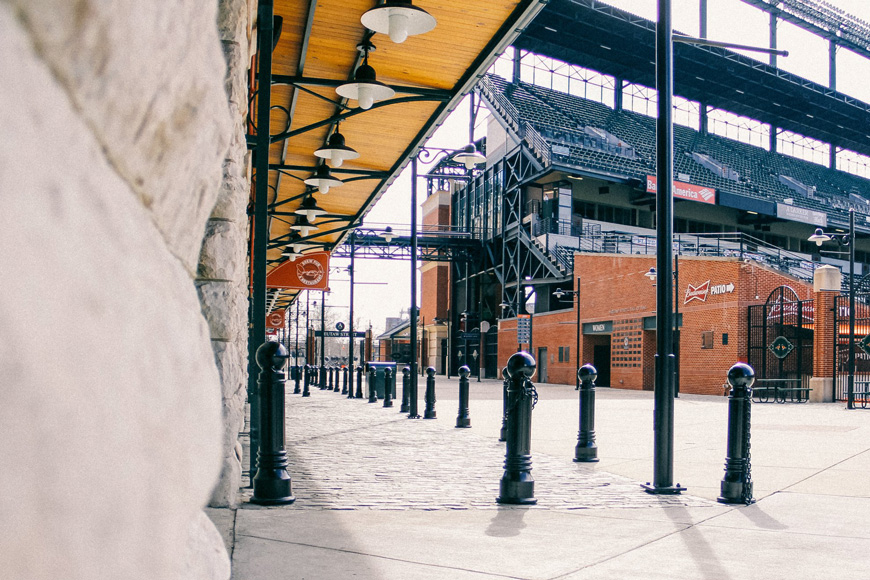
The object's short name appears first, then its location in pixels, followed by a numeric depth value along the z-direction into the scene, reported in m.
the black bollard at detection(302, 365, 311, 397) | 24.53
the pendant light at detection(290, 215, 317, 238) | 15.94
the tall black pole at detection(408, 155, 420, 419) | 14.92
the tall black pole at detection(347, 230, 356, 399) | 23.67
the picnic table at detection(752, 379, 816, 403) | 24.47
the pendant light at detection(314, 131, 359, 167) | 9.54
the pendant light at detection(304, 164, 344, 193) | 11.05
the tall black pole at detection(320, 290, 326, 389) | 30.37
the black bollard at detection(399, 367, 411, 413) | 17.12
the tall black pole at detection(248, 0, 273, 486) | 6.86
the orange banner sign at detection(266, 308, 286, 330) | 30.31
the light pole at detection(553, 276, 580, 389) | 37.09
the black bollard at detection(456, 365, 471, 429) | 13.49
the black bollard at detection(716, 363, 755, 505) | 6.43
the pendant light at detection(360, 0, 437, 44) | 6.04
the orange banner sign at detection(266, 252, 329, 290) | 13.77
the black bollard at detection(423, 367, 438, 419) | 15.32
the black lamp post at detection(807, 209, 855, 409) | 21.77
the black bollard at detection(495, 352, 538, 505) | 6.18
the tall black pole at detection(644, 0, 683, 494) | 6.78
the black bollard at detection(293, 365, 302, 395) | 27.55
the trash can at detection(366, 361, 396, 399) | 22.30
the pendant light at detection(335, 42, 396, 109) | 7.44
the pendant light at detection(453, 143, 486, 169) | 13.91
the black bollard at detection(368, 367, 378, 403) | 20.91
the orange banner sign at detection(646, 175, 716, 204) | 43.57
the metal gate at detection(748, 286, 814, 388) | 26.89
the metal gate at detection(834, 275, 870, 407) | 25.88
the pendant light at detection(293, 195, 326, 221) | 13.40
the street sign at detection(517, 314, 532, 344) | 28.08
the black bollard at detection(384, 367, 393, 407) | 18.64
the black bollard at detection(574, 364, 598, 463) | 9.00
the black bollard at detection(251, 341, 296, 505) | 5.91
